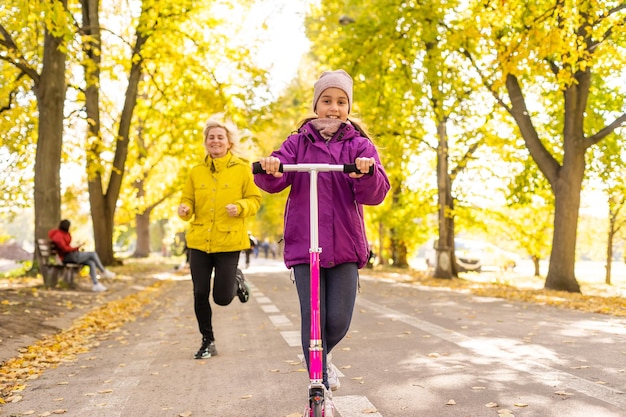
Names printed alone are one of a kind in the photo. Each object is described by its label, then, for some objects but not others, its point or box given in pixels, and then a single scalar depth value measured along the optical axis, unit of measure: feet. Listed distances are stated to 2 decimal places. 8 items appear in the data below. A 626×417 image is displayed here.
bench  47.26
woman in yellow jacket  21.68
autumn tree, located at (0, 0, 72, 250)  49.16
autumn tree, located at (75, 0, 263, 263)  60.70
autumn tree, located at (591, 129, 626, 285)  71.05
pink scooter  11.96
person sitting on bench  47.50
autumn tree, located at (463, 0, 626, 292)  39.22
